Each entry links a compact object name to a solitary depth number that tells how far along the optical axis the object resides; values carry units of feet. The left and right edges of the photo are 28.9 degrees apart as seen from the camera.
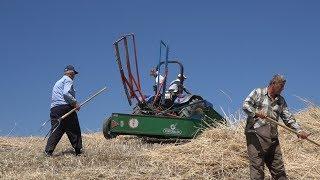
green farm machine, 43.50
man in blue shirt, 34.76
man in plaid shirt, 26.25
